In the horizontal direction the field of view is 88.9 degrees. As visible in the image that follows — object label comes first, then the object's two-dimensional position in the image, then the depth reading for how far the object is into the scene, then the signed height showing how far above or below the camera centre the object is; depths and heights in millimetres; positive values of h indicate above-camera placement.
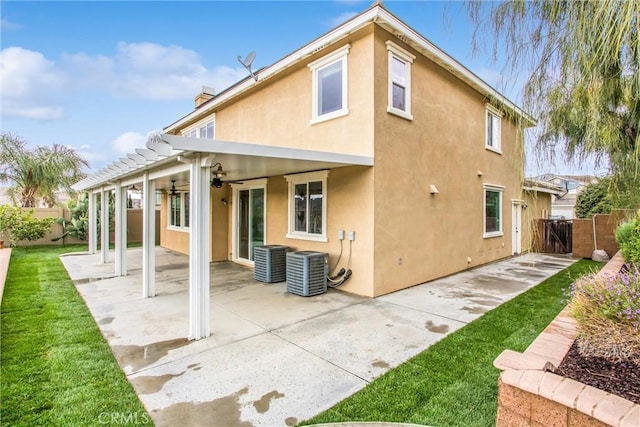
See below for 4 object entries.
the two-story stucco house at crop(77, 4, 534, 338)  6766 +1106
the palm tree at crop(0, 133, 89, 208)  19344 +2763
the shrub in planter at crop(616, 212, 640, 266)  5312 -452
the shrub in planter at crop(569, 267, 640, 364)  3109 -1066
